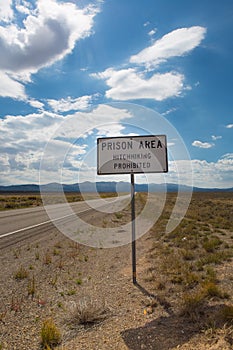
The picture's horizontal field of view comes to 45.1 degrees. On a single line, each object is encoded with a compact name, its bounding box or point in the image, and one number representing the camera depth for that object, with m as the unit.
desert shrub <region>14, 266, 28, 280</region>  6.32
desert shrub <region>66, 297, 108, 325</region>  4.24
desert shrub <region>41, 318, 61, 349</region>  3.61
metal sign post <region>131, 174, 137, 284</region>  6.04
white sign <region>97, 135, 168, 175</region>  5.88
